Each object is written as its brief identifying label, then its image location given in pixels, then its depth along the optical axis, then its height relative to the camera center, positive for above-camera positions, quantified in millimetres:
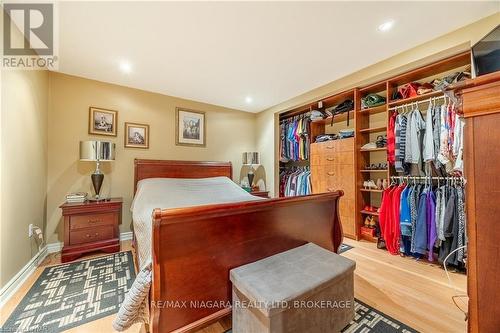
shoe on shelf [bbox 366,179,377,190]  2775 -253
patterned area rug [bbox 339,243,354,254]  2551 -1022
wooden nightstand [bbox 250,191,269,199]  3674 -466
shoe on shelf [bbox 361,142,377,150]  2754 +274
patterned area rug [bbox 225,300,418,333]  1299 -1022
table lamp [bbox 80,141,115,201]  2486 +183
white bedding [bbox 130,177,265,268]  1553 -334
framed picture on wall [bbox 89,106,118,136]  2799 +660
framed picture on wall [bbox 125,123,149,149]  3044 +496
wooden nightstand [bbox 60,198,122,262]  2254 -671
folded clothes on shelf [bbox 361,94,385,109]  2717 +864
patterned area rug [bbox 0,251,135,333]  1370 -999
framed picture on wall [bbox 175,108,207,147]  3469 +689
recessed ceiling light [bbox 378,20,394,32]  1753 +1211
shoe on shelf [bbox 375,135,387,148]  2720 +323
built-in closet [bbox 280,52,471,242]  2428 +247
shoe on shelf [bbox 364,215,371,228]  2843 -757
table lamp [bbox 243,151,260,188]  3887 +138
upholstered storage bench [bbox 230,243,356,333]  1013 -662
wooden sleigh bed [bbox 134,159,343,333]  1086 -505
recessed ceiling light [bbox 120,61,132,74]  2385 +1207
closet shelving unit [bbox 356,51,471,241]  2467 +587
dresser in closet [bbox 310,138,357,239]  2896 -91
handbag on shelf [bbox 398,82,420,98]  2404 +898
